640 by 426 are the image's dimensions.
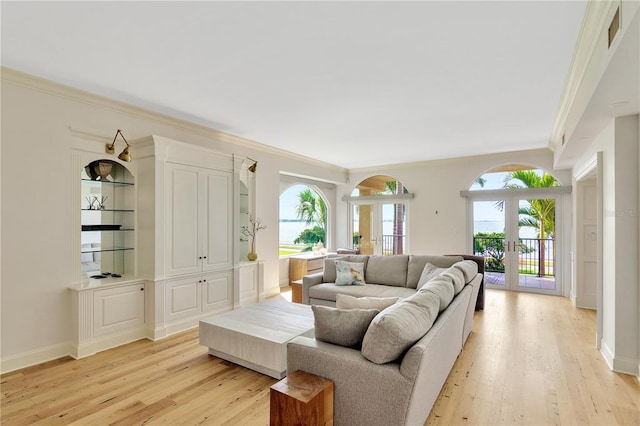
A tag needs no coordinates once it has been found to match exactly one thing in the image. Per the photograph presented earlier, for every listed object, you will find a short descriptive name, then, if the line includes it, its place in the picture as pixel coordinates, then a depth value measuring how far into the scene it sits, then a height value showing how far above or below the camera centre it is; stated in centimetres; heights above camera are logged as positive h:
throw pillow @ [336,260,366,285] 476 -86
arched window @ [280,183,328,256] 743 -12
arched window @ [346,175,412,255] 770 -3
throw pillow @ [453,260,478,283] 343 -60
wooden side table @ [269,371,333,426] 174 -102
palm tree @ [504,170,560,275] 618 +2
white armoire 346 -37
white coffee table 284 -110
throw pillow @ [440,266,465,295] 292 -59
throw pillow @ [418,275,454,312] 248 -58
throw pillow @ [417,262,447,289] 411 -75
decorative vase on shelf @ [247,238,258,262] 534 -67
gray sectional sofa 176 -88
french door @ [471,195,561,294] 613 -55
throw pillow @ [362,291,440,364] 182 -67
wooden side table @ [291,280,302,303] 516 -122
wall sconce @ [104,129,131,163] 369 +72
